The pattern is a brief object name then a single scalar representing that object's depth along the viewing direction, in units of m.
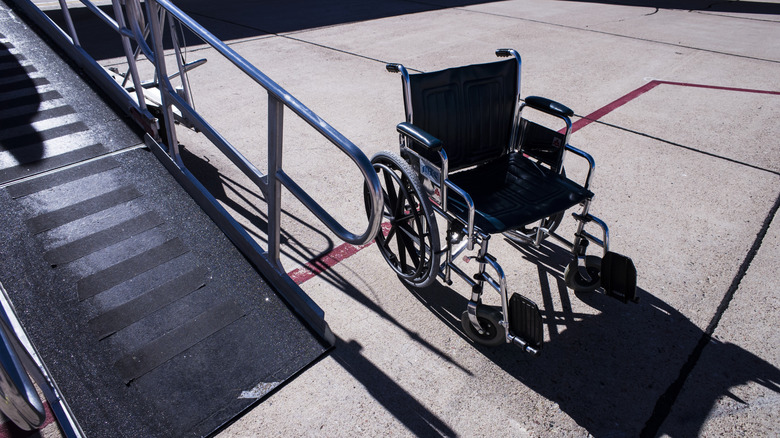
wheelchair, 2.40
